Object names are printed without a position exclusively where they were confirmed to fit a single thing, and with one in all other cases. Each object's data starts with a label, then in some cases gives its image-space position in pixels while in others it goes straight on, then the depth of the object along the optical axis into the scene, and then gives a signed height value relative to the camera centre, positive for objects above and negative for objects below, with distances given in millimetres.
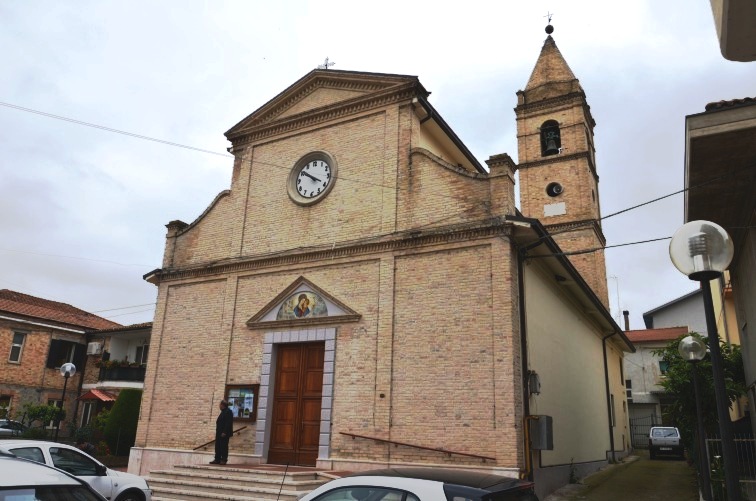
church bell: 25953 +11977
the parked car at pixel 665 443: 25250 -848
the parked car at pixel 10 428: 22250 -1240
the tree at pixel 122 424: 22641 -874
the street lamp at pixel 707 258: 4355 +1297
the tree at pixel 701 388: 13859 +862
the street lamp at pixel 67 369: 19297 +1003
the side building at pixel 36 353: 28266 +2341
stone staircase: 10930 -1524
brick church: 11688 +2454
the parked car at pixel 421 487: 4641 -602
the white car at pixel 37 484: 4059 -617
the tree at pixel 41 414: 26000 -671
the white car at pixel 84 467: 9000 -1062
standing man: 13281 -636
